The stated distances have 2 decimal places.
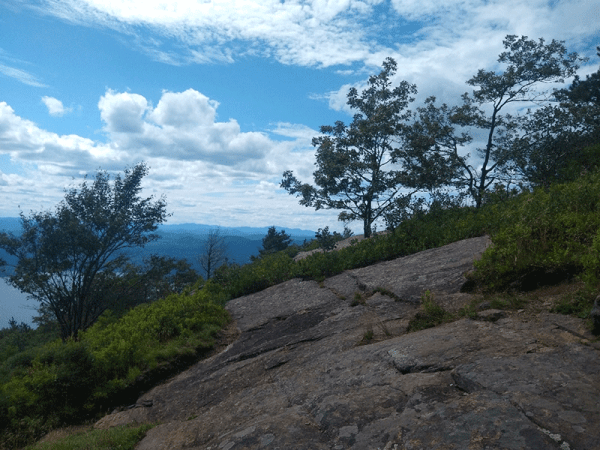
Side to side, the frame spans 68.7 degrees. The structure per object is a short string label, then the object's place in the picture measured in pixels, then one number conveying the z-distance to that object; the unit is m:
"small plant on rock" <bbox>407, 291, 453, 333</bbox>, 5.99
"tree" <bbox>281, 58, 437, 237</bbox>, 16.09
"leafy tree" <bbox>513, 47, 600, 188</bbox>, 14.73
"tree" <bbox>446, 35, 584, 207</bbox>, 16.94
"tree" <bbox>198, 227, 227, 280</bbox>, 32.66
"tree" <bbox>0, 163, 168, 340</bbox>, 19.30
